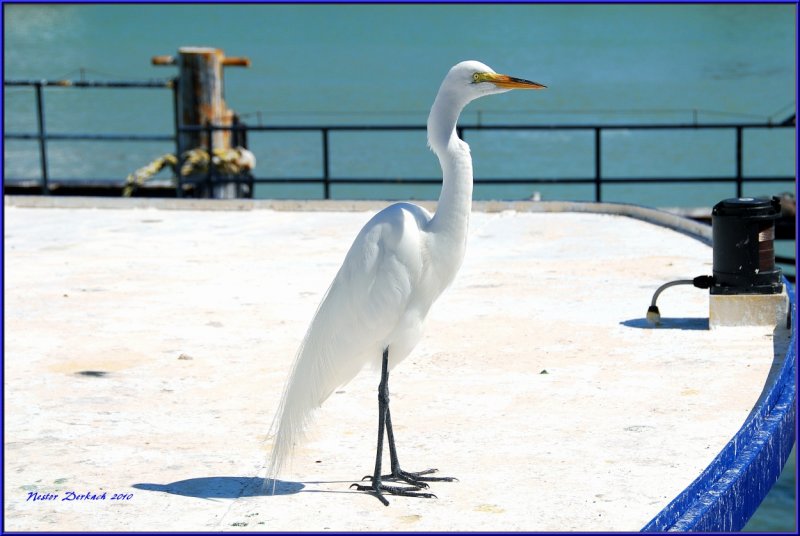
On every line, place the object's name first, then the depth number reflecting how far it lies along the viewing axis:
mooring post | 16.00
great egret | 4.62
